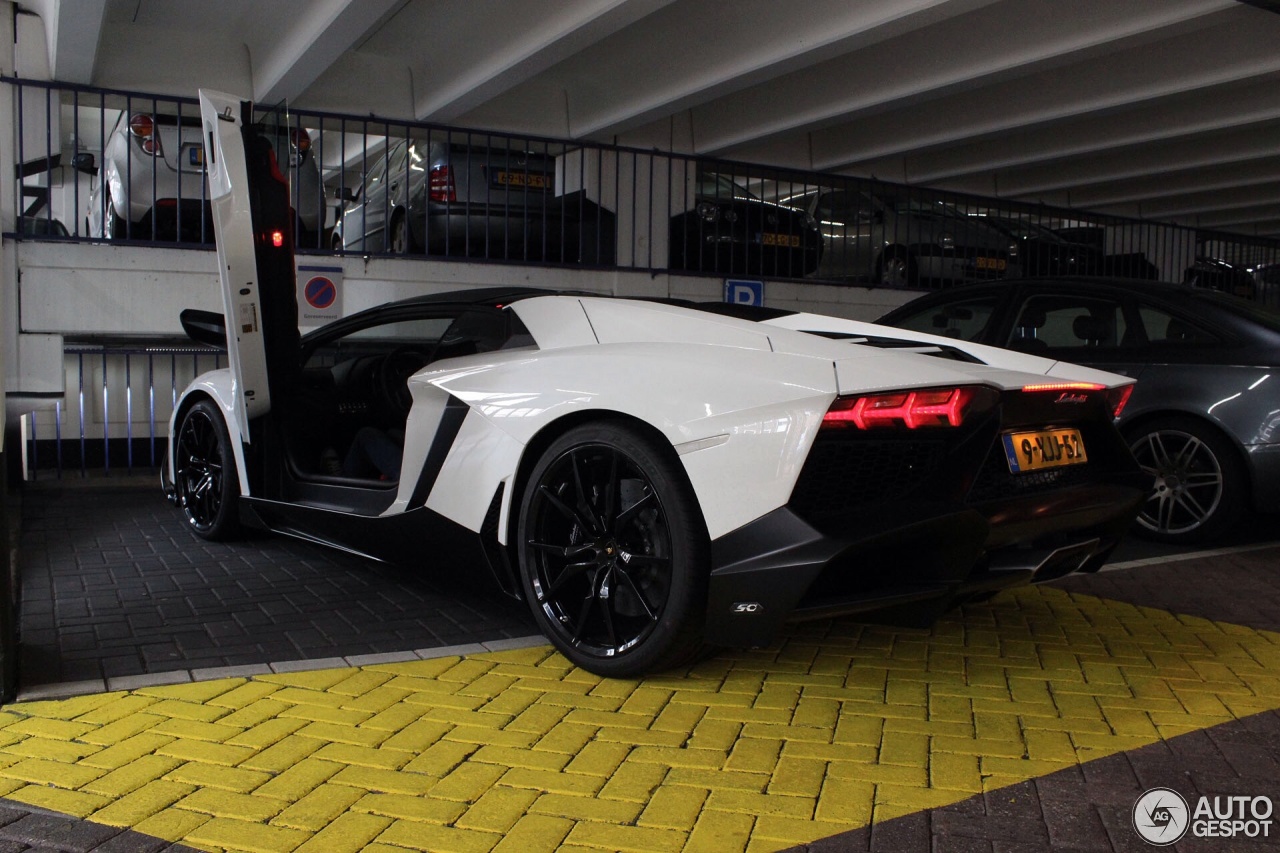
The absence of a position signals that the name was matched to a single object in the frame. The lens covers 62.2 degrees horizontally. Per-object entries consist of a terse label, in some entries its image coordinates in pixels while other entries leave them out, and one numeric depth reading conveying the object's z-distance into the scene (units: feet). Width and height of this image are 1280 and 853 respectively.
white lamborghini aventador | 9.24
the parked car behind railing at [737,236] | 37.14
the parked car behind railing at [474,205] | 31.19
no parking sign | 27.53
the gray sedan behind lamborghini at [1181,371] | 17.33
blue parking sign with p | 34.83
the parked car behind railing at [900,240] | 40.93
